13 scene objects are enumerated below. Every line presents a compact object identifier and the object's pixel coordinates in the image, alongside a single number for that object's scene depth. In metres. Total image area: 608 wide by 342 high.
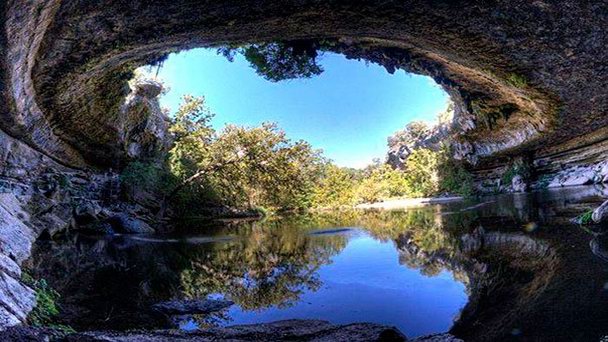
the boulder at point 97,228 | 15.82
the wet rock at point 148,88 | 17.59
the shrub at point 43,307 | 3.77
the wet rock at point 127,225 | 16.50
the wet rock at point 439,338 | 3.32
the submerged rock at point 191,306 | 4.89
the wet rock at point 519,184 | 26.72
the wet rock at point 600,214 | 7.70
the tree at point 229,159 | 24.30
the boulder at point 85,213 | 16.41
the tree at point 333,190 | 40.12
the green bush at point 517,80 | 11.37
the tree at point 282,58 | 10.26
